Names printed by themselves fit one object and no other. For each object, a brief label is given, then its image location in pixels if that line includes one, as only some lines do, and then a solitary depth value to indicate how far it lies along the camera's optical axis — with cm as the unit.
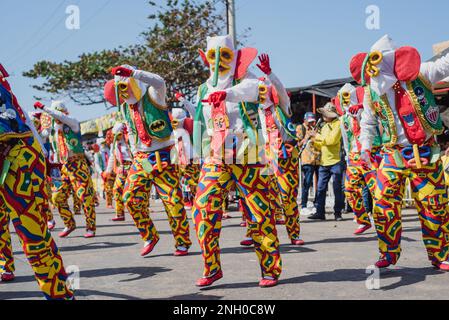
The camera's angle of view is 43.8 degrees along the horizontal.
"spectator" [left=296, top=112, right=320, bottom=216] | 1053
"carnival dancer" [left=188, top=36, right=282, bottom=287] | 476
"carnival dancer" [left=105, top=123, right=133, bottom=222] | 1135
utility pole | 1513
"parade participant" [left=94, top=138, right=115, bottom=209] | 1568
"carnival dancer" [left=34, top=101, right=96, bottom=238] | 863
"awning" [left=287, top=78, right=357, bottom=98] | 1322
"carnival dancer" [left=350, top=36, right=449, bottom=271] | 495
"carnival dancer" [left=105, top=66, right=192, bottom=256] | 655
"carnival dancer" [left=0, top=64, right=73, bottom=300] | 370
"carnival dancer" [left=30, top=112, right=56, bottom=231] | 878
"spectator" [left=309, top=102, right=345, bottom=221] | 982
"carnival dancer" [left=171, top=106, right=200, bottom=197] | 1045
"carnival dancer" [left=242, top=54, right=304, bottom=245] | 712
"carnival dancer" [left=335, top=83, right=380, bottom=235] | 815
